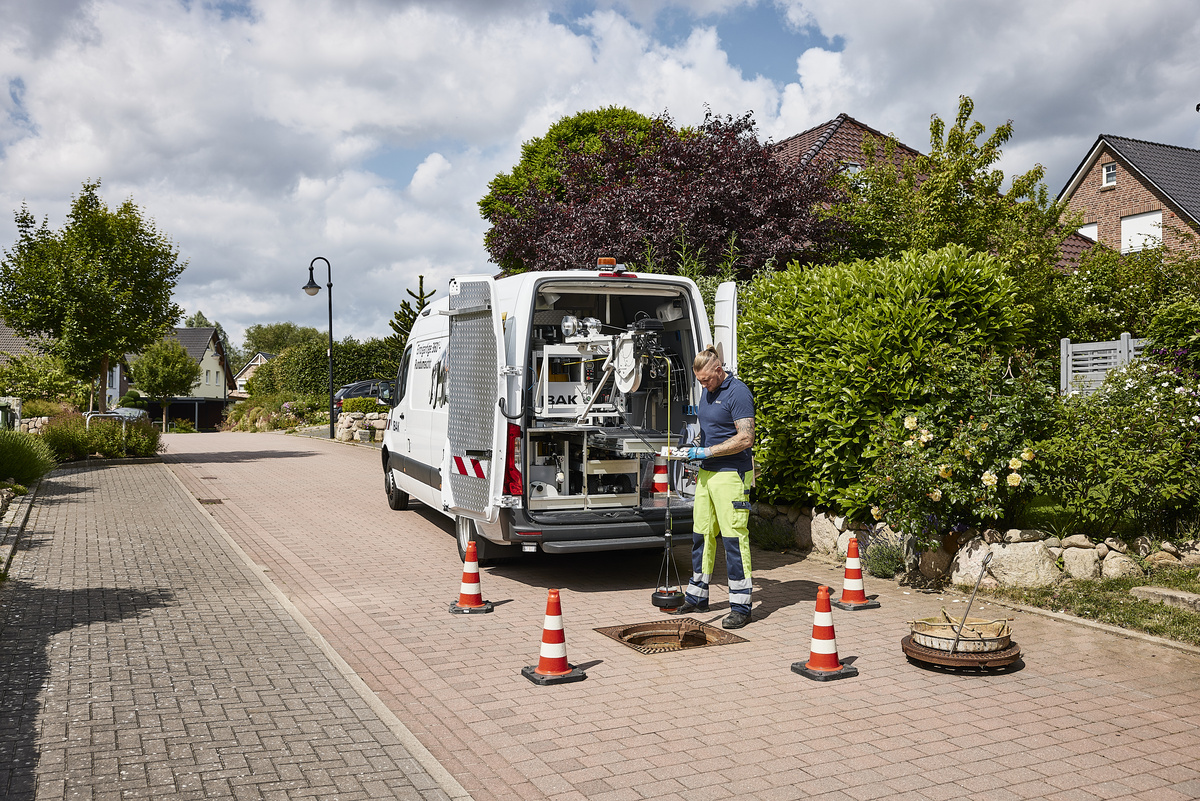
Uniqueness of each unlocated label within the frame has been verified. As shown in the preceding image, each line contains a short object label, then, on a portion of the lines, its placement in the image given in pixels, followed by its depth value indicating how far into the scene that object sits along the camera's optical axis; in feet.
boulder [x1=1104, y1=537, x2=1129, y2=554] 24.44
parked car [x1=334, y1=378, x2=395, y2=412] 113.19
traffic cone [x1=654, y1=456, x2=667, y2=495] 27.17
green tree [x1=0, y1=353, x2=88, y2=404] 73.92
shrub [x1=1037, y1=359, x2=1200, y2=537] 24.00
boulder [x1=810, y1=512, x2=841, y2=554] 29.45
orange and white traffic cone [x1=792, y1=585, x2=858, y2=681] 18.28
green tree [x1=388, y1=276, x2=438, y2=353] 113.19
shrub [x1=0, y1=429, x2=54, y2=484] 46.19
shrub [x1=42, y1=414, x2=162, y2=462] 65.05
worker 22.17
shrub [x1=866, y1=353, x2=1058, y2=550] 24.23
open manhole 20.99
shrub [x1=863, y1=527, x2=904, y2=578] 26.86
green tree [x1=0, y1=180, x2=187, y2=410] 66.08
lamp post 102.57
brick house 96.07
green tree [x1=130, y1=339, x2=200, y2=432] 186.29
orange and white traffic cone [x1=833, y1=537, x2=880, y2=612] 23.44
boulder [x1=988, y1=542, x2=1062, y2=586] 24.00
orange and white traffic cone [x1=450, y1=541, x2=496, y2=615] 23.71
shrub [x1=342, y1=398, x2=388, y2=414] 100.12
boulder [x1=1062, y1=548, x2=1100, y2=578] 24.20
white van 25.26
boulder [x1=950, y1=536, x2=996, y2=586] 24.63
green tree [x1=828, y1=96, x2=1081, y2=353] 47.65
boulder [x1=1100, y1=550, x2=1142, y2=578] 24.00
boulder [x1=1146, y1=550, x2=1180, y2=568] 24.32
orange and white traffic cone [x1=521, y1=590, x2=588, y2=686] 18.03
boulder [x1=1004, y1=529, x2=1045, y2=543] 24.32
